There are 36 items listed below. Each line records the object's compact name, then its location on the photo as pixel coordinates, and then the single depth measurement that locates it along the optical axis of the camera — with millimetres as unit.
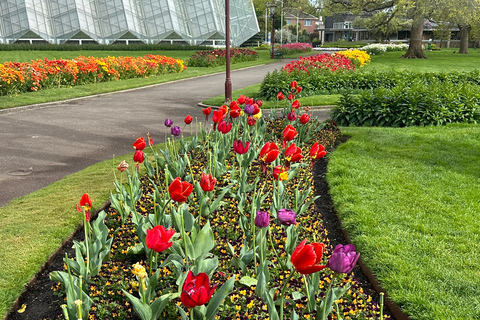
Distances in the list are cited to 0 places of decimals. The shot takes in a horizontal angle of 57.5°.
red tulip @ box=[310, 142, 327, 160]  3562
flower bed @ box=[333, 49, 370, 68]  23891
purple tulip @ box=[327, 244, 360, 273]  1860
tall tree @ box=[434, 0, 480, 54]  24859
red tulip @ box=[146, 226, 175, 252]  2090
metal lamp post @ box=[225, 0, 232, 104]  12477
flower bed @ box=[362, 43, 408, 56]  43159
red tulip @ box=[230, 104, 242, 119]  4528
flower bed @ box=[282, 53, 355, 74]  15930
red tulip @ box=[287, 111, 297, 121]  5166
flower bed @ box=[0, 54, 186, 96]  14133
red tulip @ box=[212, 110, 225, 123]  4438
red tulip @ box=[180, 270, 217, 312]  1689
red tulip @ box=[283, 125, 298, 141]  3613
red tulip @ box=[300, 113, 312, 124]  4957
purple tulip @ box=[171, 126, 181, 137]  4532
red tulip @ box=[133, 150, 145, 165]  3566
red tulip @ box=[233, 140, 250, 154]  3451
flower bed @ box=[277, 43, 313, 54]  46231
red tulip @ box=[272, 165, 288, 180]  3467
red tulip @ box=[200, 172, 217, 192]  2850
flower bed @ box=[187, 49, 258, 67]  28062
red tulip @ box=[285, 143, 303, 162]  3315
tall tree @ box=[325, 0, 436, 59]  25578
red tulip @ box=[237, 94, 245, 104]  5500
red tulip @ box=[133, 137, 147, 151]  3648
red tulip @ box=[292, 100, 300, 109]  5934
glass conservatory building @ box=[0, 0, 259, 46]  46094
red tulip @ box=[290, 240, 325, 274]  1834
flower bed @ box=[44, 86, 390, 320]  2369
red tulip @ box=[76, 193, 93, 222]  2816
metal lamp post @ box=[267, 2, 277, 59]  29331
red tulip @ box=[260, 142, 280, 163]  3143
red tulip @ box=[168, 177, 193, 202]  2494
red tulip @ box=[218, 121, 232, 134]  4172
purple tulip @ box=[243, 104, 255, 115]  4879
